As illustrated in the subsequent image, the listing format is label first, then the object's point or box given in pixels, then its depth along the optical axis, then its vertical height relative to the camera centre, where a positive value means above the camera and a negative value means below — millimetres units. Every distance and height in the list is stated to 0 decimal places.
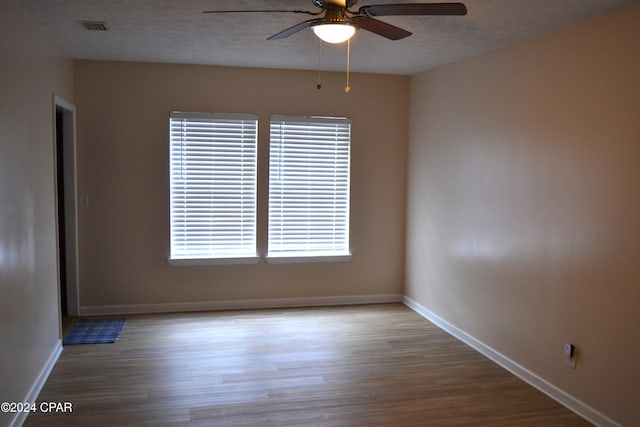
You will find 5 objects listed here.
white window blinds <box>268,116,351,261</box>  5410 -75
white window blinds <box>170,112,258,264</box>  5168 -76
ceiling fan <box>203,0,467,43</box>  2443 +820
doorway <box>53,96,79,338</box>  4734 -351
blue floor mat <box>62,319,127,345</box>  4379 -1400
